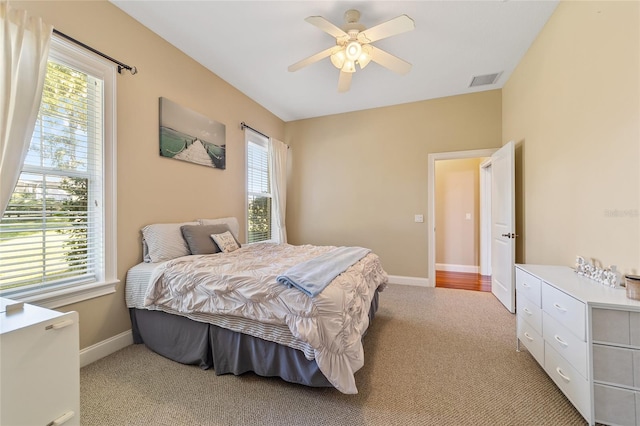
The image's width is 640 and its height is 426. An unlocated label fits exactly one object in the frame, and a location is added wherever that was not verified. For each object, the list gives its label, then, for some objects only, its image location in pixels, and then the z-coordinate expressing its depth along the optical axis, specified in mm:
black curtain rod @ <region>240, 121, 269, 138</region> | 3812
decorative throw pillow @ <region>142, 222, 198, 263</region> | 2412
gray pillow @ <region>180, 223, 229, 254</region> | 2623
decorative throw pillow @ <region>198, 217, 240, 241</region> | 3066
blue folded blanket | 1622
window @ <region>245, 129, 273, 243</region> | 4086
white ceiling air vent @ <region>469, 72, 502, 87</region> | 3424
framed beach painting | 2684
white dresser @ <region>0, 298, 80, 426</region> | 985
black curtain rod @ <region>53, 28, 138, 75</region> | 1881
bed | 1555
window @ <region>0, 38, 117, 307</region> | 1743
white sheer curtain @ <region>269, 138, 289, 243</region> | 4457
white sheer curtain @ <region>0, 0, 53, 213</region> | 1543
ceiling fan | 2049
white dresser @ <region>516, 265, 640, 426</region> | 1287
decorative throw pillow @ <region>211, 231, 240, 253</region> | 2801
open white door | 3010
